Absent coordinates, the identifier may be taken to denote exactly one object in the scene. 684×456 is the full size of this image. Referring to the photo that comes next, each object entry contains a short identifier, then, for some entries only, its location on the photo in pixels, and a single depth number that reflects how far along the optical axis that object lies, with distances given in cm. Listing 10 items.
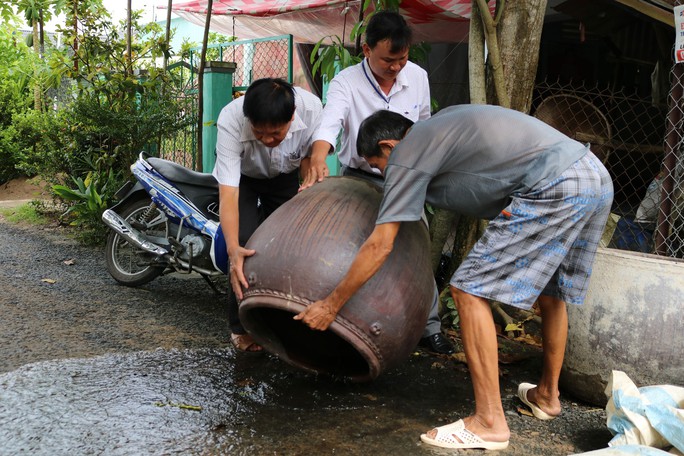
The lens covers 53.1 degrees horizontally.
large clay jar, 270
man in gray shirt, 268
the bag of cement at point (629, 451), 242
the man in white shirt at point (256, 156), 321
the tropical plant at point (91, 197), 649
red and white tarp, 688
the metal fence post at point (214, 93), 700
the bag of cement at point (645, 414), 256
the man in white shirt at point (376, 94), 354
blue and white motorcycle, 465
